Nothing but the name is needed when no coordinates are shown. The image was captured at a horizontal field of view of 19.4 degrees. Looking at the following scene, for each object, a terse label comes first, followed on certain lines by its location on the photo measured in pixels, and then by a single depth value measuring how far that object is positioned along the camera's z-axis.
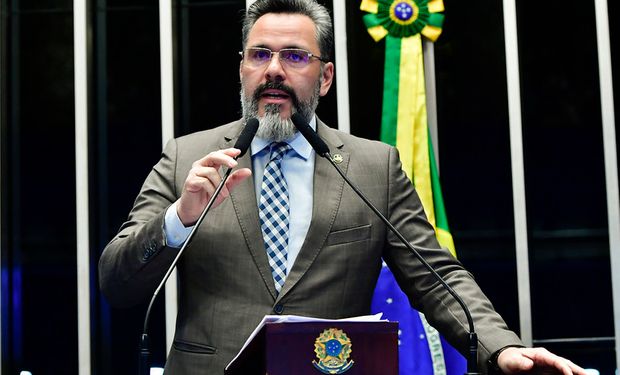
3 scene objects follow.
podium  3.20
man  4.31
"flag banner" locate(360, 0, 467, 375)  6.69
